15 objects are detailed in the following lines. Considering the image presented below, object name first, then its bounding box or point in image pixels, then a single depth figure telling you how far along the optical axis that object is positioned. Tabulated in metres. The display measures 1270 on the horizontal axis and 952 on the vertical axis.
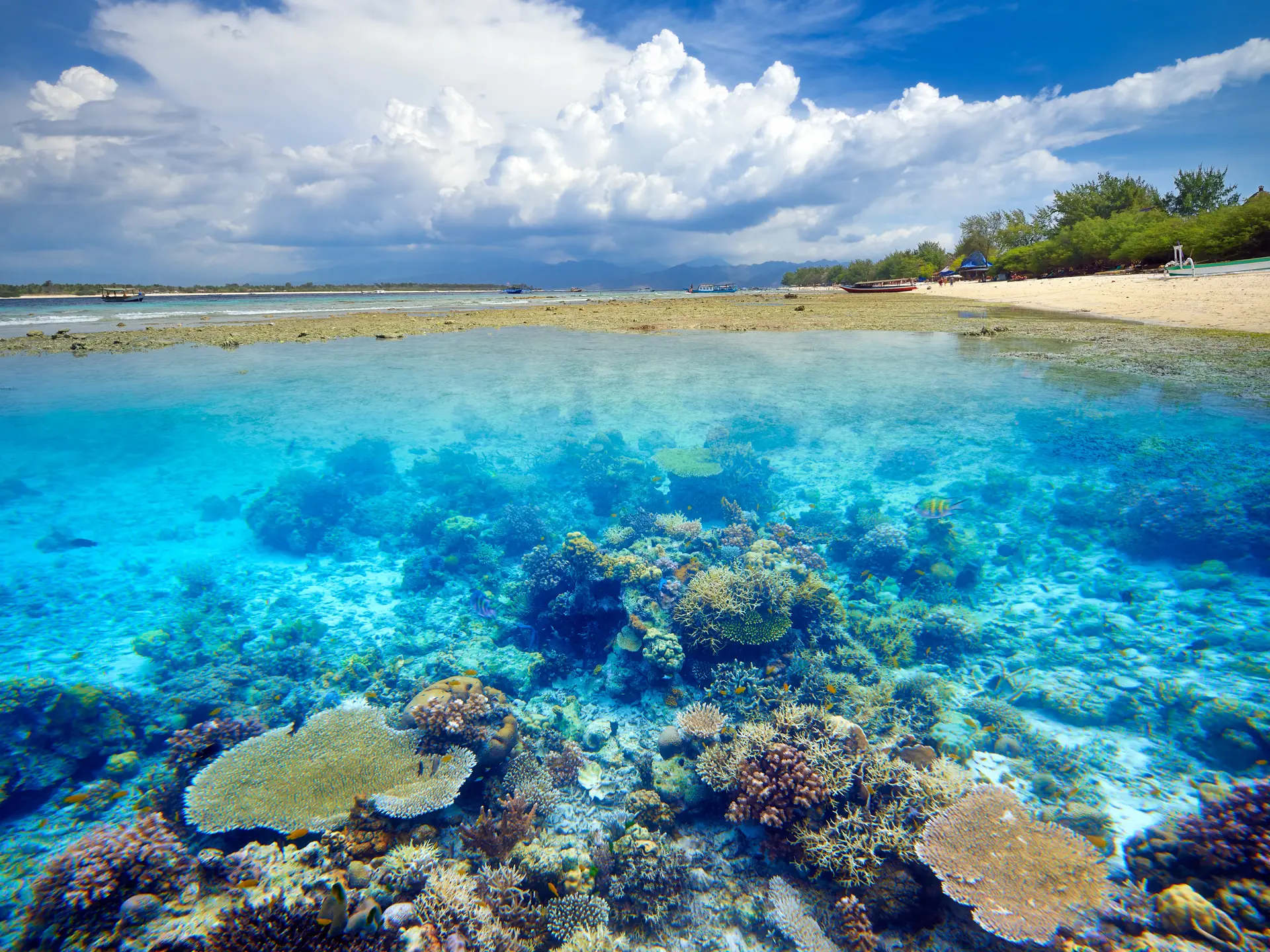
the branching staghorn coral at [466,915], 3.87
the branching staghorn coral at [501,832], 4.71
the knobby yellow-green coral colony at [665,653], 7.00
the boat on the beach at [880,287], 68.32
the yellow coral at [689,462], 12.46
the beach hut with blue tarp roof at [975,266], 69.25
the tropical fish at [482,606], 8.70
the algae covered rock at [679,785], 5.21
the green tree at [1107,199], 58.03
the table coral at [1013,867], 3.72
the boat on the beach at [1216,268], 29.72
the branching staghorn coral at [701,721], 5.82
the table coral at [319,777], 4.73
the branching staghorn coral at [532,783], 5.27
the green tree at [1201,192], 51.34
